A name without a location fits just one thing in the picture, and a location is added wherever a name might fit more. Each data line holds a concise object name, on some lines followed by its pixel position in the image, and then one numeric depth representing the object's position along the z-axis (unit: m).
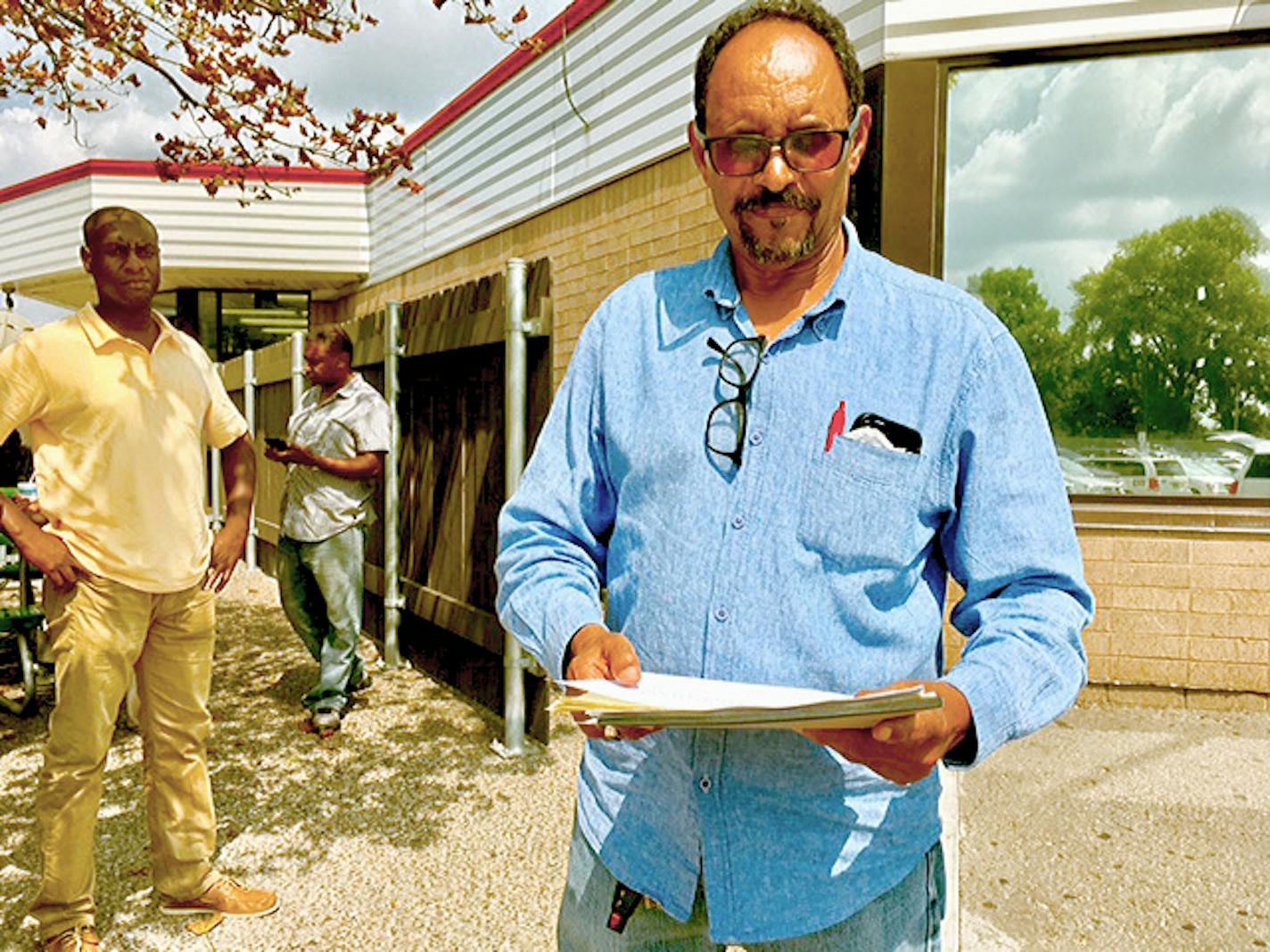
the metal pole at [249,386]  10.55
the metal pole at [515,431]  4.92
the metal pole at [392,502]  6.45
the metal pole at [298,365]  8.57
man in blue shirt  1.44
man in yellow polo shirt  3.08
